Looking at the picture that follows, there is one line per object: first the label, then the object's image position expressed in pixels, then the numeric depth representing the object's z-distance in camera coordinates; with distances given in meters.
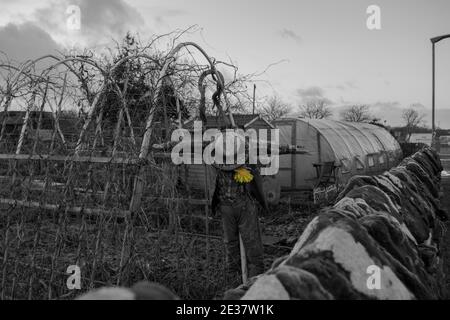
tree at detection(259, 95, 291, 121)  17.30
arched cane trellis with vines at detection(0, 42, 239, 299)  4.79
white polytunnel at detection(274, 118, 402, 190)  15.43
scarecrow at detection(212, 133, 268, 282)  6.08
